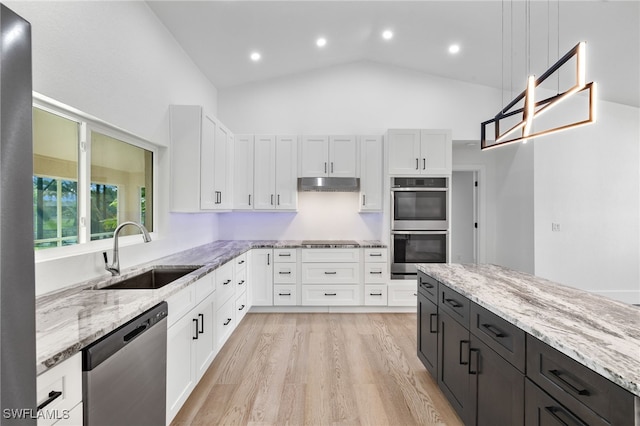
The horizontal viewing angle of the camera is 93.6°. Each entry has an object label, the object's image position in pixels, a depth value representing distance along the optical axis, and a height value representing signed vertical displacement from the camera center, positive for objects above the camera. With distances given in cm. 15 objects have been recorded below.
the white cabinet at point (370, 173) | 426 +55
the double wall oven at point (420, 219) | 404 -9
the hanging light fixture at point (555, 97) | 150 +65
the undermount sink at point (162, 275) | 241 -51
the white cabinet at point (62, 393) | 91 -59
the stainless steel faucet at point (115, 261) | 205 -33
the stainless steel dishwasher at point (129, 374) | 110 -69
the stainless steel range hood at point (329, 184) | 415 +40
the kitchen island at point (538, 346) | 92 -52
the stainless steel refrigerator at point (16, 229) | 64 -4
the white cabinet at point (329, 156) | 425 +80
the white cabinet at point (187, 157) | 296 +55
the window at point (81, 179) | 176 +24
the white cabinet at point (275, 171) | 427 +59
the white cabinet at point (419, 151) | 407 +83
